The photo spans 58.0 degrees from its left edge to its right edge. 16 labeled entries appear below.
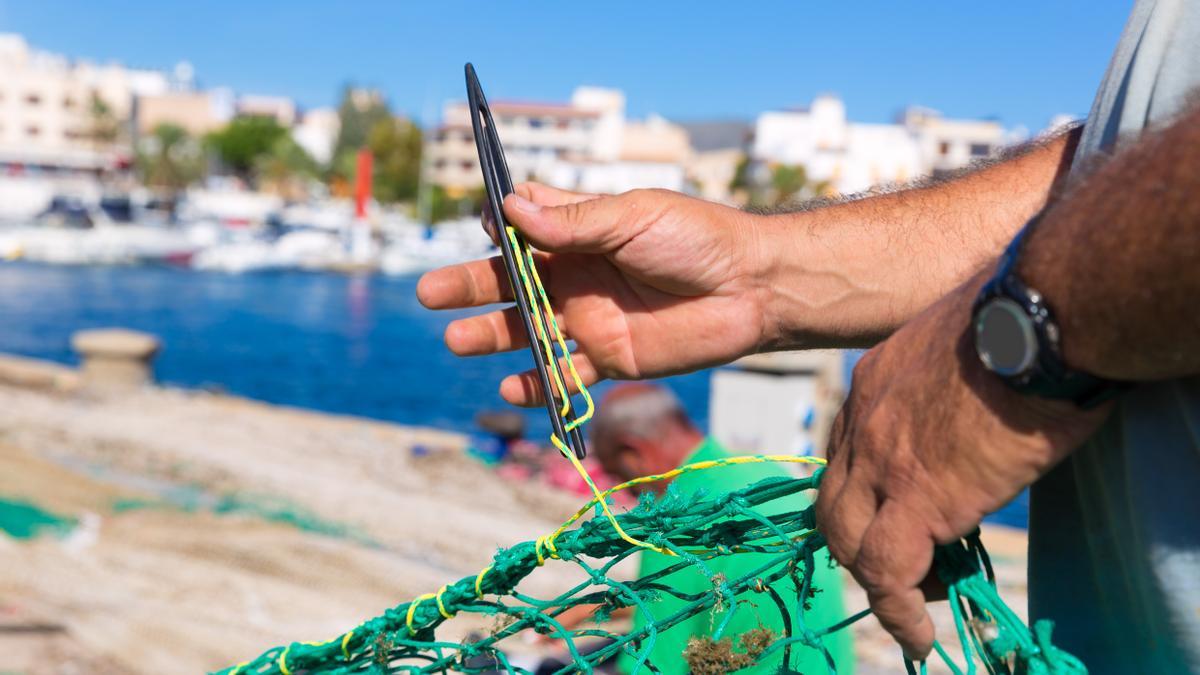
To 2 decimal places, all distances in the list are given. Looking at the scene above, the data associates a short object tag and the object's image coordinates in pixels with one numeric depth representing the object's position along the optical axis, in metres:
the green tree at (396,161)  75.06
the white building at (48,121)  83.12
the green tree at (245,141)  87.75
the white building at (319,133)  95.25
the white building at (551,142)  79.56
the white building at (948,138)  80.50
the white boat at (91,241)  55.59
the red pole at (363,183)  67.06
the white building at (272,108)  108.69
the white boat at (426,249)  60.34
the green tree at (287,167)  85.38
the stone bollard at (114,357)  12.45
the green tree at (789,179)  70.00
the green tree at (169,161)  85.38
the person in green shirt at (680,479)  2.20
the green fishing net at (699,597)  1.17
